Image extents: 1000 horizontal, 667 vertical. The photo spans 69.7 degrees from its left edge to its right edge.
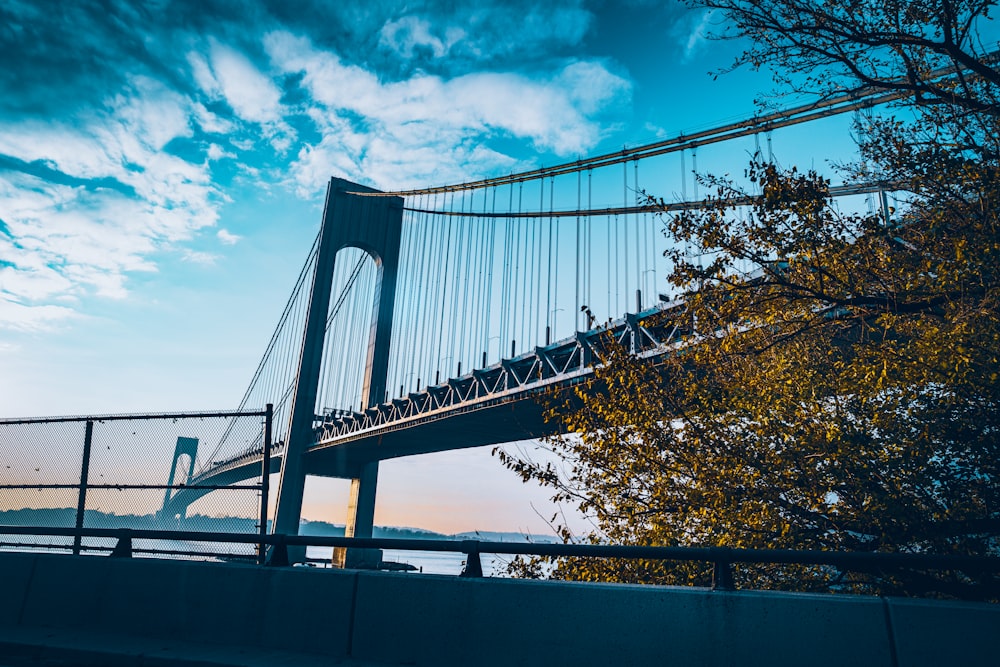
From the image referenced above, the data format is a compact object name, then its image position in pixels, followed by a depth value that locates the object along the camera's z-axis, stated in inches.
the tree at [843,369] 284.7
